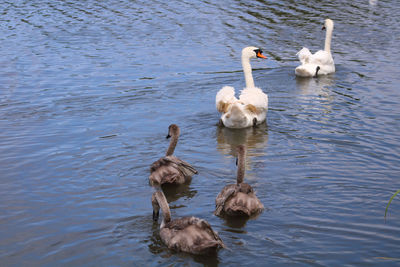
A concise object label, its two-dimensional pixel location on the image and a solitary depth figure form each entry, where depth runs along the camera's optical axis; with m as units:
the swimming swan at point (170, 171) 8.28
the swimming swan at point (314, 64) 15.07
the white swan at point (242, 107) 11.15
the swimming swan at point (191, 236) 5.99
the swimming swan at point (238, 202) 7.00
